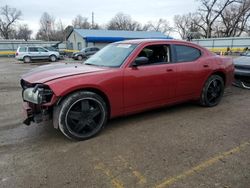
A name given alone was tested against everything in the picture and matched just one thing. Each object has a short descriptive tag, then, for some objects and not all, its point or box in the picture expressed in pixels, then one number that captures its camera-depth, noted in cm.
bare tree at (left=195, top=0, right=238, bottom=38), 4619
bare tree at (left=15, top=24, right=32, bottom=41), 7637
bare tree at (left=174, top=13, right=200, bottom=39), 5584
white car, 2091
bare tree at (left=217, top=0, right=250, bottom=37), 4475
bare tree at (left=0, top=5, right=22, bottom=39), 6881
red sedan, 324
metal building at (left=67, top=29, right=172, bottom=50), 3209
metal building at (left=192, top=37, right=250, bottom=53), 2897
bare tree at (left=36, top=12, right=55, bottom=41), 7556
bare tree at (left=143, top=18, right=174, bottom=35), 7459
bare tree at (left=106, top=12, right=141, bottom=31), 7073
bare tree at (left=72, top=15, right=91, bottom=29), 7375
